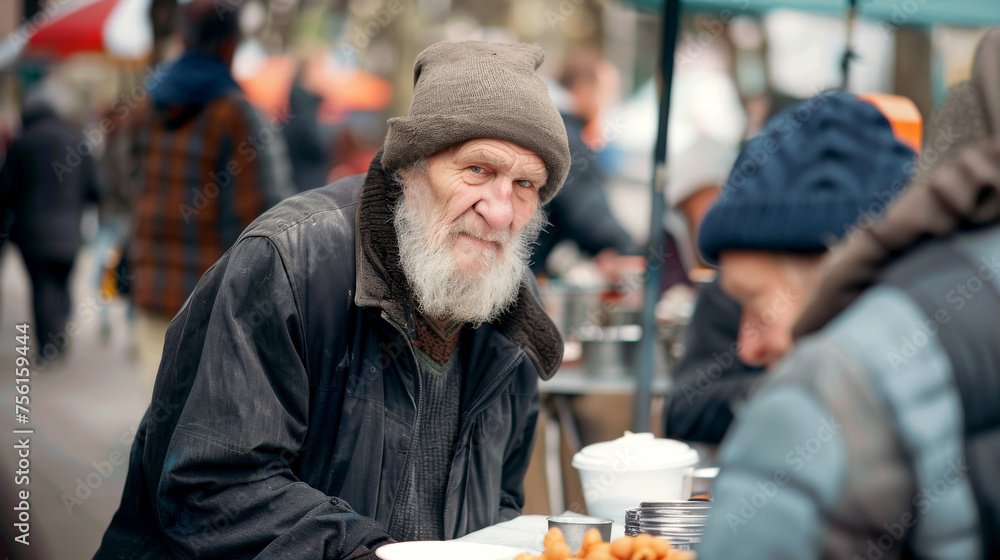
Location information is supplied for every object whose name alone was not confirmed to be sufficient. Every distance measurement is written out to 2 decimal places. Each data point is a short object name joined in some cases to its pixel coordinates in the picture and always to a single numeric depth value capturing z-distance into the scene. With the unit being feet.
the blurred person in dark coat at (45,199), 25.26
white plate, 6.26
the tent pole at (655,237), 14.12
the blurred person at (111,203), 32.48
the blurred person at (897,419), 3.57
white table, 7.22
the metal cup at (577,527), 6.75
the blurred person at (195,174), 15.21
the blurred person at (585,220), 17.62
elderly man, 6.91
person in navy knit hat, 8.07
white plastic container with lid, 7.73
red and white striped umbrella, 28.32
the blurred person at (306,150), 25.57
